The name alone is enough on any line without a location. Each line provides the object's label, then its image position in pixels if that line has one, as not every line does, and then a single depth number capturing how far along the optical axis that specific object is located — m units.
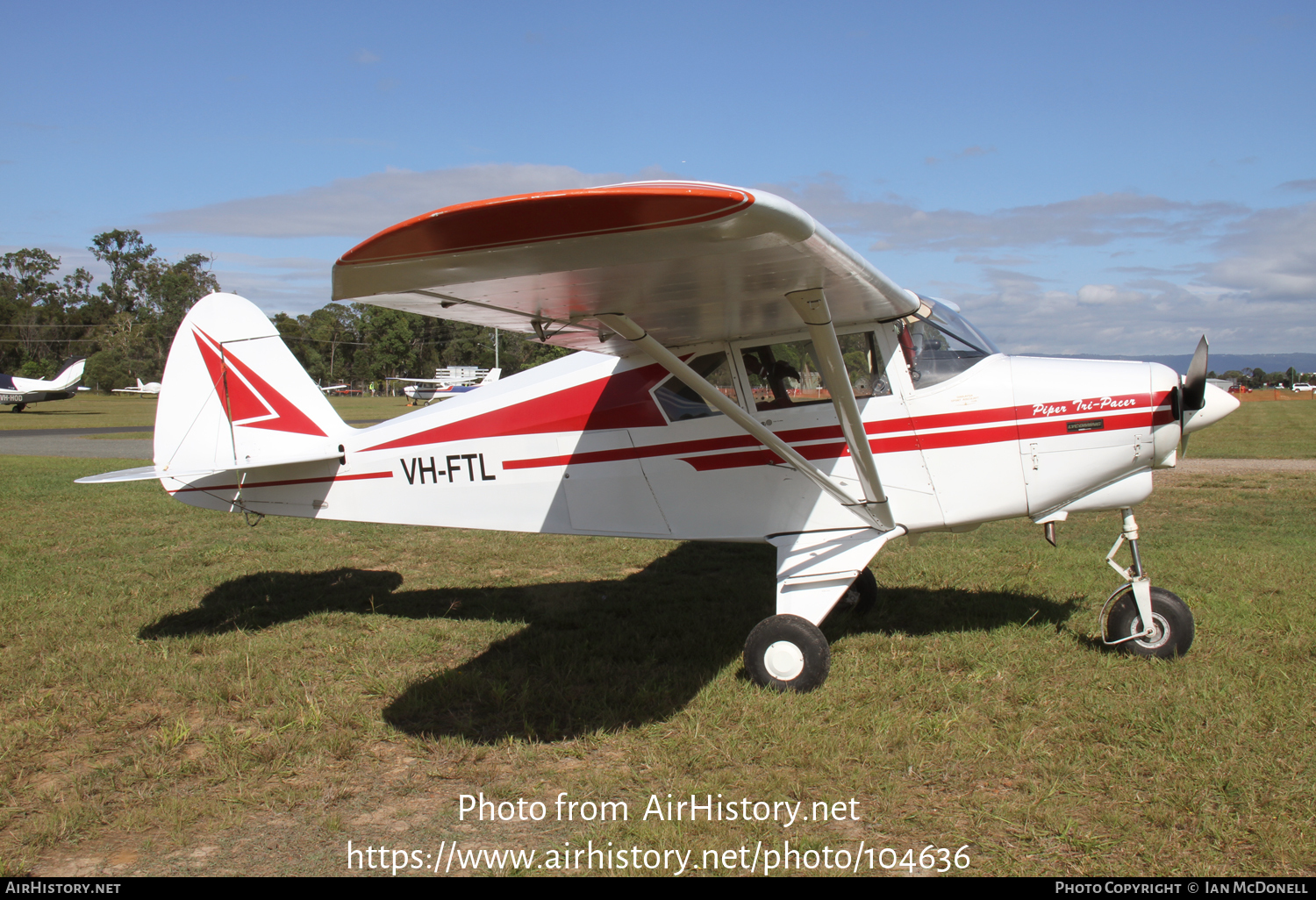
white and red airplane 4.19
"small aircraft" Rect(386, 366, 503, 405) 52.24
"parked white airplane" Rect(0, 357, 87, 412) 46.25
